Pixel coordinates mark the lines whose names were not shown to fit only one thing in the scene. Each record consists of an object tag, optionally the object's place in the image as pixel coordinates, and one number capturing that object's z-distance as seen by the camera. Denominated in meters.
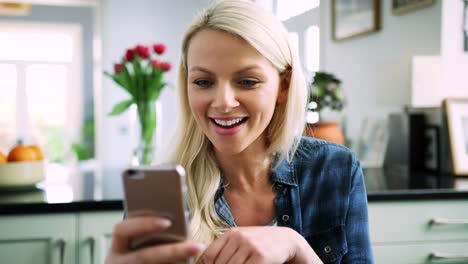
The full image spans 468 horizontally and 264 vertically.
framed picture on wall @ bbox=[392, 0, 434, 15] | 2.07
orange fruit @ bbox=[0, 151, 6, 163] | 1.58
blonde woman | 0.87
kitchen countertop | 1.38
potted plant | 2.06
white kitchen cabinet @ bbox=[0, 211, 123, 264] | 1.38
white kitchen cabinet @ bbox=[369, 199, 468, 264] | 1.54
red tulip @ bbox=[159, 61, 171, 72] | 1.90
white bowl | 1.55
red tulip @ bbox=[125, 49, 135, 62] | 1.90
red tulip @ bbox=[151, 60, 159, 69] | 1.88
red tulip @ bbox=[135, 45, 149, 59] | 1.90
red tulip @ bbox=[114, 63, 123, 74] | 1.89
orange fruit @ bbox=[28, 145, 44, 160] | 1.64
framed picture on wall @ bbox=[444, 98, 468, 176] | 1.93
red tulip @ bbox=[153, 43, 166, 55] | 1.88
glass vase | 1.88
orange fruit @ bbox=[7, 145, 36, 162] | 1.60
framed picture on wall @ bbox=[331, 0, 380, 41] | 2.43
